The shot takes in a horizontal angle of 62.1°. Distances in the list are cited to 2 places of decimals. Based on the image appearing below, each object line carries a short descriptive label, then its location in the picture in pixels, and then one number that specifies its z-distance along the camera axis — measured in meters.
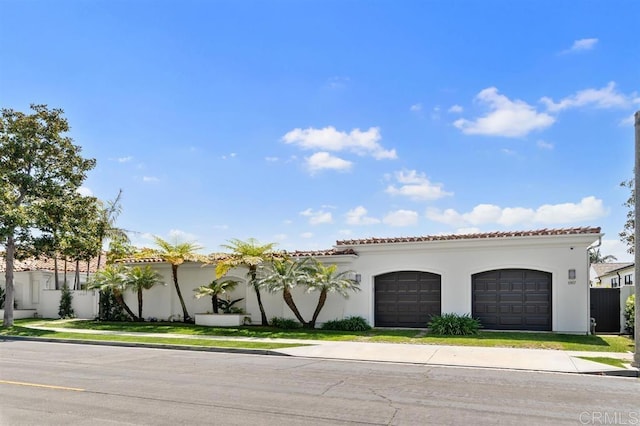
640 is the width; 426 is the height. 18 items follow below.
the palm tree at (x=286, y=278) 20.59
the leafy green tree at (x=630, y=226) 29.34
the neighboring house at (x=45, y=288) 29.22
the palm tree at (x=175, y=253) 23.80
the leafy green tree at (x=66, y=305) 29.17
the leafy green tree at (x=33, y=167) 23.56
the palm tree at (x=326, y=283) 20.53
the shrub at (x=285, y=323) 21.98
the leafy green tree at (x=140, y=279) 25.17
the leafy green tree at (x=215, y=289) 23.31
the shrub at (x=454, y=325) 18.80
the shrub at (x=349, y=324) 20.89
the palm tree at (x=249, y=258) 21.66
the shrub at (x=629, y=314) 18.72
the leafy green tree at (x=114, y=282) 25.27
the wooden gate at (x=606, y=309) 20.55
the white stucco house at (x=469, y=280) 18.98
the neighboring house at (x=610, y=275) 33.94
